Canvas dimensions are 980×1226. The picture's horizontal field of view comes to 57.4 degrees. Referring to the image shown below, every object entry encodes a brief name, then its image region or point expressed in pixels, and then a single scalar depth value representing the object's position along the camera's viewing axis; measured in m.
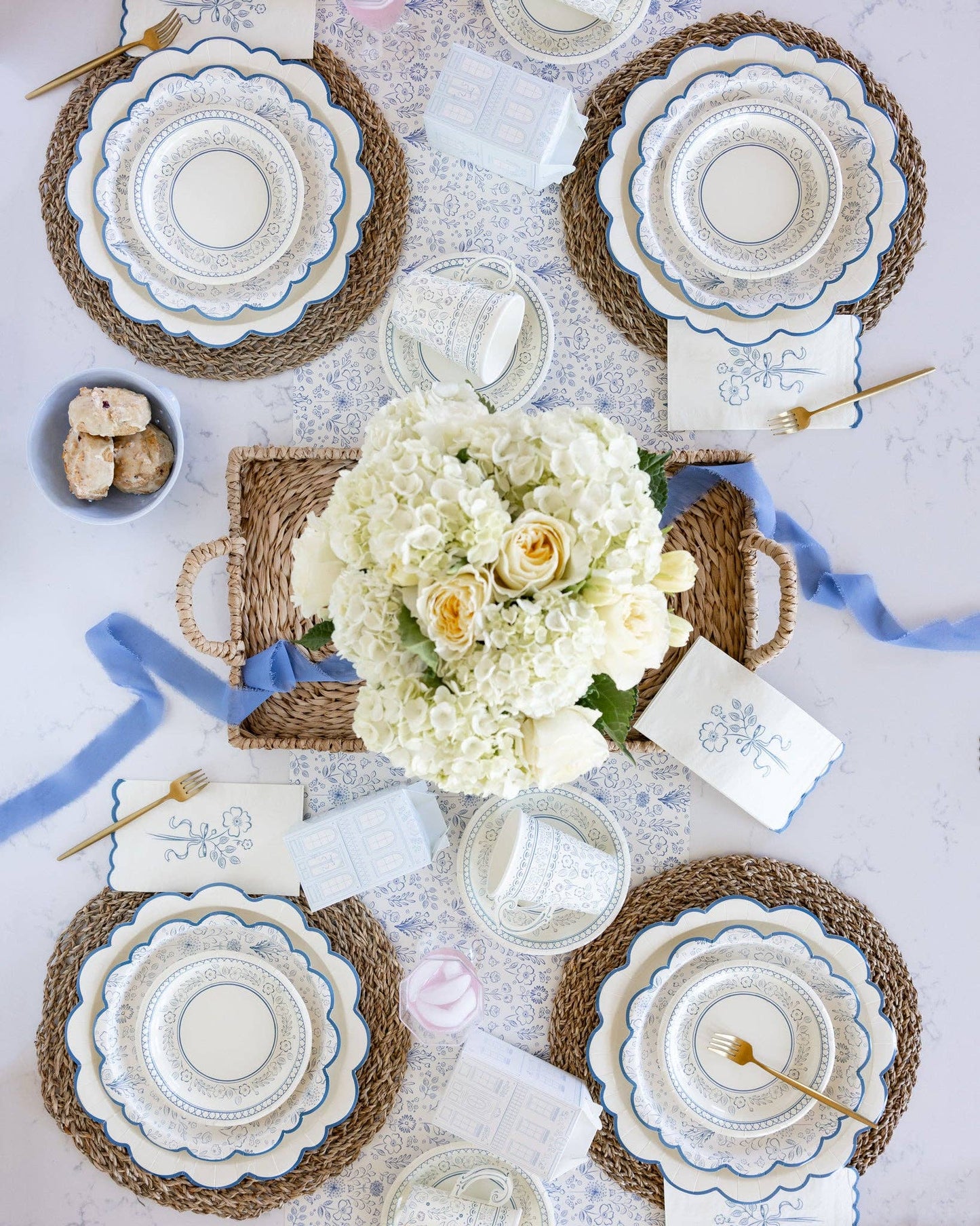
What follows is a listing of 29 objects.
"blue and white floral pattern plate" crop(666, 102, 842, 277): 1.20
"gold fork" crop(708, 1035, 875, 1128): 1.18
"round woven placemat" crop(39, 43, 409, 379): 1.21
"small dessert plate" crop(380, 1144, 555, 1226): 1.22
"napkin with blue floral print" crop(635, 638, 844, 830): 1.18
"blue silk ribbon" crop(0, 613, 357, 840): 1.25
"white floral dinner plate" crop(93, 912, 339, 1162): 1.21
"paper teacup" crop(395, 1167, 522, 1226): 1.16
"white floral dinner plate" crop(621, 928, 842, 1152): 1.21
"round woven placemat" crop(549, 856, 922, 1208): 1.22
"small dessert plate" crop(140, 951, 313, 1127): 1.23
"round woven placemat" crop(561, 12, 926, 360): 1.21
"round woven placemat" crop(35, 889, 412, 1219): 1.22
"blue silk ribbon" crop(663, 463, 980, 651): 1.21
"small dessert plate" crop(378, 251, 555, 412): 1.20
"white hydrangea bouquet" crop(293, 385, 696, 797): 0.71
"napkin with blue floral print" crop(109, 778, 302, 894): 1.23
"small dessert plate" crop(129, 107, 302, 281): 1.22
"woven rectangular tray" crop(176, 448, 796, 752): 1.21
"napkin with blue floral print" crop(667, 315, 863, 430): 1.22
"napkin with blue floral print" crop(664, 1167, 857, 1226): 1.21
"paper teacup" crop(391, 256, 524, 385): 1.11
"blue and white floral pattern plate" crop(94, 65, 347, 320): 1.19
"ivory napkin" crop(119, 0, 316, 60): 1.21
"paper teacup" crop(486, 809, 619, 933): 1.10
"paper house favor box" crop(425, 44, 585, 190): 1.13
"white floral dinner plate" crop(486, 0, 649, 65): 1.21
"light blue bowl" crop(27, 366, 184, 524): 1.17
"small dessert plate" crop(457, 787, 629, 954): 1.21
